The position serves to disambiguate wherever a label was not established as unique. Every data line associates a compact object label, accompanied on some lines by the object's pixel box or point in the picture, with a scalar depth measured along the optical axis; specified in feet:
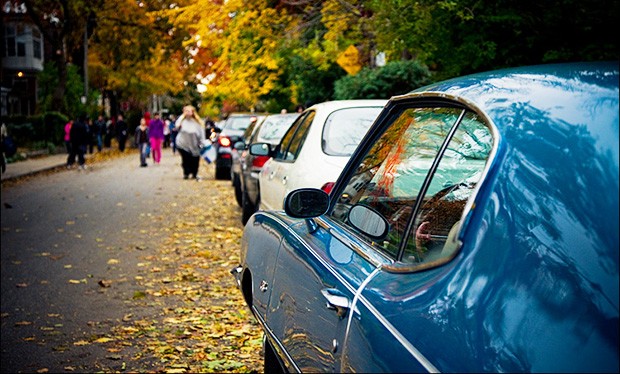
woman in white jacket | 74.49
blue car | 6.24
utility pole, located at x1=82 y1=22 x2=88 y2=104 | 158.71
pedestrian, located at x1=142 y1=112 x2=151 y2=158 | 108.43
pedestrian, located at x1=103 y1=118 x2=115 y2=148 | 173.73
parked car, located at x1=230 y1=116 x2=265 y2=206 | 51.71
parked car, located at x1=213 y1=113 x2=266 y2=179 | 76.88
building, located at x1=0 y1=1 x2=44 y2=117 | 195.31
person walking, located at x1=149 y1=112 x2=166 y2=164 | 102.47
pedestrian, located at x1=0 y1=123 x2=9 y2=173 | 83.76
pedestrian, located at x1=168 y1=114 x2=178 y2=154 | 137.80
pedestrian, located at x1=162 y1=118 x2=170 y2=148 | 166.10
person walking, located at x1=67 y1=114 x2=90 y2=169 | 98.84
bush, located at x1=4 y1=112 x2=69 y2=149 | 139.03
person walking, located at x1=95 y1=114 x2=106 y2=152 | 155.22
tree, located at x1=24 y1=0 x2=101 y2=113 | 140.12
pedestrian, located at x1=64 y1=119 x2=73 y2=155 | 102.99
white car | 27.17
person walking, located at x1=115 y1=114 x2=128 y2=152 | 163.94
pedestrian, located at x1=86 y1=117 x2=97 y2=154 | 143.13
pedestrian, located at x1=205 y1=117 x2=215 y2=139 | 125.01
